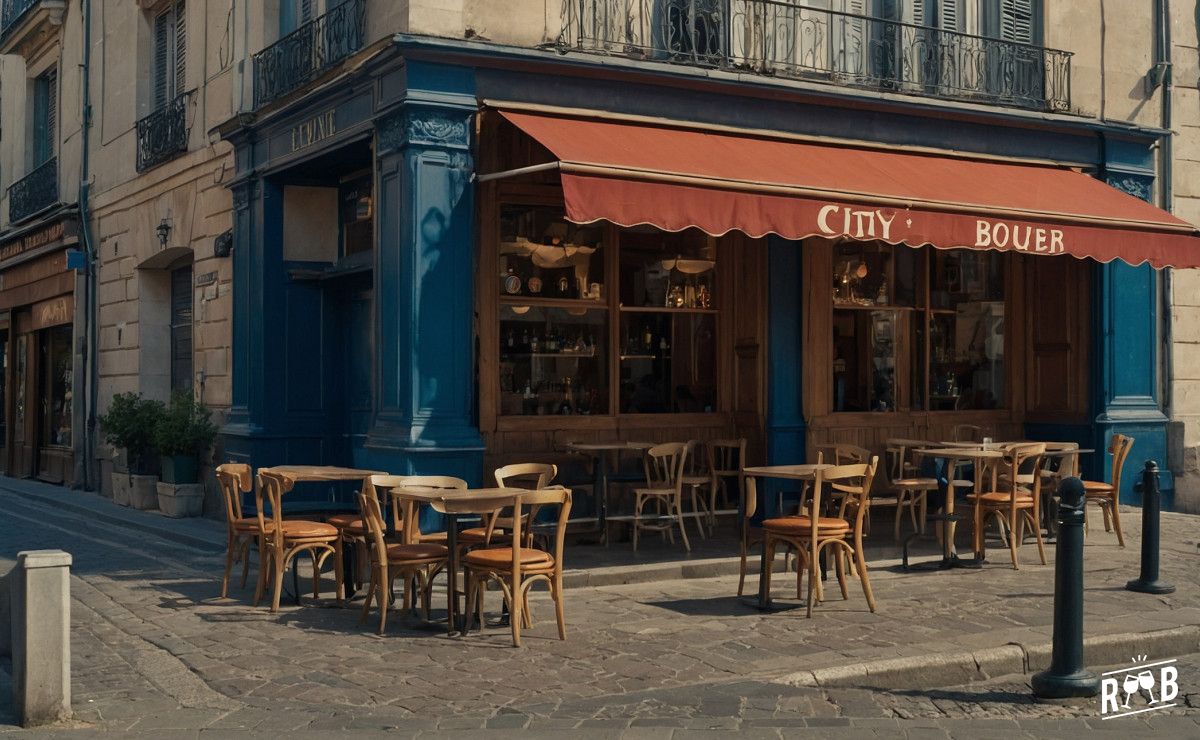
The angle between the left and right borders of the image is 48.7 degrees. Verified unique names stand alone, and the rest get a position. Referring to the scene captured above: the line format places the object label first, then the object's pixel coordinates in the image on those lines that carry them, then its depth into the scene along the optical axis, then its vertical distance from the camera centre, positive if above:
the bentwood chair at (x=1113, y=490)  10.92 -0.80
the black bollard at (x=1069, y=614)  6.13 -1.03
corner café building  9.83 +1.15
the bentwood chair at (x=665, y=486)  10.59 -0.75
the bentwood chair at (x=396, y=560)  7.56 -0.95
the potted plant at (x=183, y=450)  13.39 -0.55
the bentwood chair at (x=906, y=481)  10.81 -0.74
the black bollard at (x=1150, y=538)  8.55 -0.94
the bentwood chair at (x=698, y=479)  11.05 -0.71
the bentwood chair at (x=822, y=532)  8.05 -0.85
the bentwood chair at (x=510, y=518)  7.96 -0.71
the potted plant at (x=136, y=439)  14.08 -0.47
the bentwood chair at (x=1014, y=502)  9.83 -0.81
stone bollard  5.60 -1.03
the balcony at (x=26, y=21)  18.28 +5.39
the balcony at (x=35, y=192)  18.97 +3.04
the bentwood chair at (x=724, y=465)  11.27 -0.64
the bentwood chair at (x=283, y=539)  8.23 -0.91
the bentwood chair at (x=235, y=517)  8.56 -0.81
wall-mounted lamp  14.79 +1.84
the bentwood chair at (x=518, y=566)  7.18 -0.95
